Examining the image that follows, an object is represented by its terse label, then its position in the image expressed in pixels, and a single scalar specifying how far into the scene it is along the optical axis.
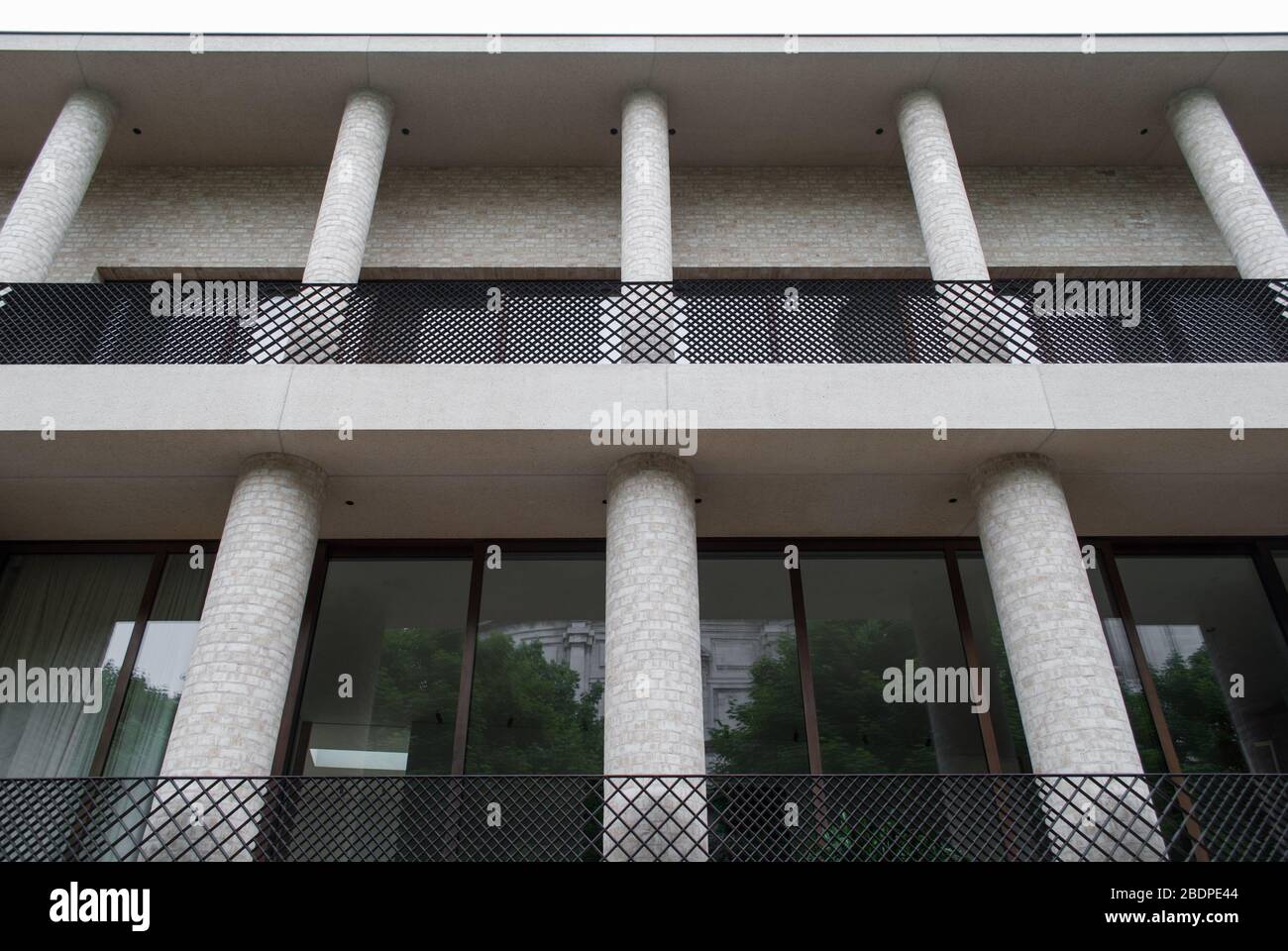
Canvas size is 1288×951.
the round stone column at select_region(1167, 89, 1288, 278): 10.56
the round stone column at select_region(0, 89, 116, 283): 10.34
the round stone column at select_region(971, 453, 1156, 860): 7.18
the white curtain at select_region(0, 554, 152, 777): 9.66
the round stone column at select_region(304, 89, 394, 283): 10.24
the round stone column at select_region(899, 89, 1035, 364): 9.38
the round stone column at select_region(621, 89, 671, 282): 10.37
